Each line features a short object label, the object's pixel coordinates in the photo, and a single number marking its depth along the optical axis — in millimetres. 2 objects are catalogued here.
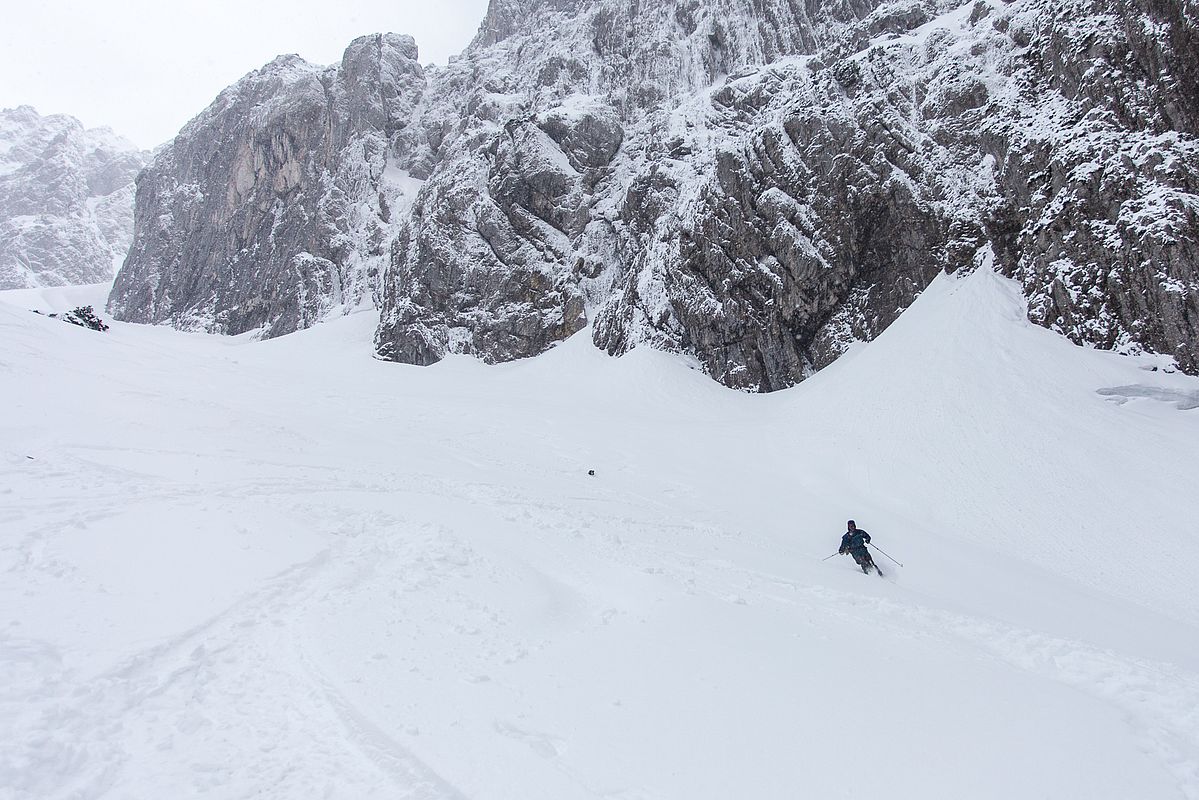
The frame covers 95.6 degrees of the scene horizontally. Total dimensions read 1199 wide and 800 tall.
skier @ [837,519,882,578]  12508
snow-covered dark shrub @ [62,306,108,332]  44688
